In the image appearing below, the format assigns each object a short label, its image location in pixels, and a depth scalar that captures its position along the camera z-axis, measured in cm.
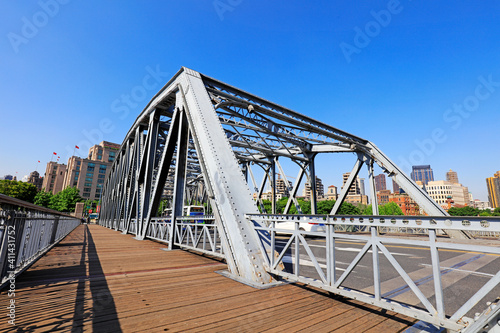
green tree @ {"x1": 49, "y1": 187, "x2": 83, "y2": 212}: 7556
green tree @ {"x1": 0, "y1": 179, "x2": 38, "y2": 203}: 7194
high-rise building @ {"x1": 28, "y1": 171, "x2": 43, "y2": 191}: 18155
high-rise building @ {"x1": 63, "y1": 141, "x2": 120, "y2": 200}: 11150
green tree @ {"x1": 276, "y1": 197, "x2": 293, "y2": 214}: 9047
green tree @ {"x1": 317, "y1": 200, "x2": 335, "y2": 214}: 7375
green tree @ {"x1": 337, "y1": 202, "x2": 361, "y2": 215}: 7285
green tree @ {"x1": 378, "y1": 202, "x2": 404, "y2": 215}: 7738
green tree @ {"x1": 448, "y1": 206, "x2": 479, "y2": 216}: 9220
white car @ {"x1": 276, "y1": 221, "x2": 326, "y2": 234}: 1885
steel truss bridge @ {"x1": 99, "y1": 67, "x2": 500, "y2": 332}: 285
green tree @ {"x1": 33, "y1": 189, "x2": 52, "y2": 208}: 7718
